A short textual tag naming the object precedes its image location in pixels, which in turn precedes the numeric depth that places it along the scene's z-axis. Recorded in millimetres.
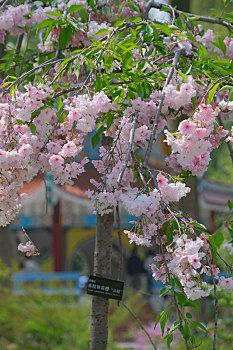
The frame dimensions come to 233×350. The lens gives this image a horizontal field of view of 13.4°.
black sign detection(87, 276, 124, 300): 5700
